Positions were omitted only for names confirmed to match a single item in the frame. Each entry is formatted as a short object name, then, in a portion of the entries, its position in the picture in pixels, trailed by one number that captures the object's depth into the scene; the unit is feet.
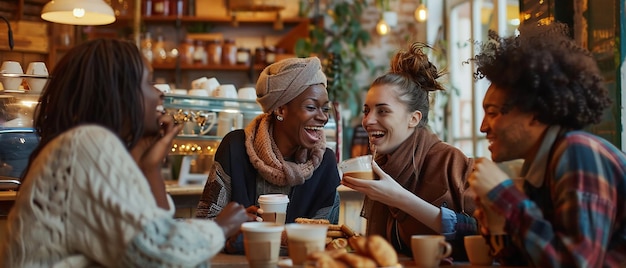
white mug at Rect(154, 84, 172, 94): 15.18
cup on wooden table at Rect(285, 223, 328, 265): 6.95
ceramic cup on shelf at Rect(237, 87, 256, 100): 15.89
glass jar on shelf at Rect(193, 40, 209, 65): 28.04
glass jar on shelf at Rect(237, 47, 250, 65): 28.14
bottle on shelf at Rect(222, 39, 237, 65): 28.12
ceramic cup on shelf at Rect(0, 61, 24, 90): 13.08
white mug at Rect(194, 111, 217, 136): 15.24
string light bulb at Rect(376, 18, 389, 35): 25.81
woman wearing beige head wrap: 10.75
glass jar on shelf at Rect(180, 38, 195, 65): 27.89
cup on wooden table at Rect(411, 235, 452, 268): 7.12
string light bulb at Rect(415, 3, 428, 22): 24.47
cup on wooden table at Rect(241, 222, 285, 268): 7.08
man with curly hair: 6.64
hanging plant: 26.25
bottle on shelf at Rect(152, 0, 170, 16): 28.53
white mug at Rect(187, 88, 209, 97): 15.56
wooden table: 7.87
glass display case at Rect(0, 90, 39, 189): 12.93
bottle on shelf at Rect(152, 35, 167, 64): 27.22
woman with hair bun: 8.98
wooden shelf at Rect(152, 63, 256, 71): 27.91
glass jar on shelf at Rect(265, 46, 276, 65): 27.66
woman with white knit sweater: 5.97
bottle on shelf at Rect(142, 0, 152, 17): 28.48
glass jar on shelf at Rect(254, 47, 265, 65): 27.94
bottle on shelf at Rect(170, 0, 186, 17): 28.73
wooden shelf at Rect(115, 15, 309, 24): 28.63
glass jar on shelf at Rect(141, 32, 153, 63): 25.62
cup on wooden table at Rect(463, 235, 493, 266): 7.80
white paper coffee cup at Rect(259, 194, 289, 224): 8.87
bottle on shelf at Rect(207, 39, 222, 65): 28.04
